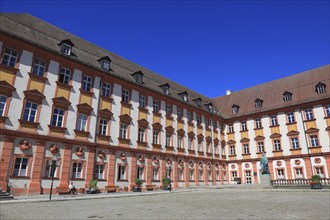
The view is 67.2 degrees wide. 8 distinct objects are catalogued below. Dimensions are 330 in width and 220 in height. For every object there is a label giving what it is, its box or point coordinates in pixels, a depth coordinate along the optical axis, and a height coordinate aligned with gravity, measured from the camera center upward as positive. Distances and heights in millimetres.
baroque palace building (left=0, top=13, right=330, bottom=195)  19219 +6266
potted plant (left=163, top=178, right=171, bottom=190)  27234 -264
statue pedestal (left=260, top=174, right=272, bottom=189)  26688 +142
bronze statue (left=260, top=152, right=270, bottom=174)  27594 +1771
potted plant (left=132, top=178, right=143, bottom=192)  24988 -469
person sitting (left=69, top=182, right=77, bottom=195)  19750 -716
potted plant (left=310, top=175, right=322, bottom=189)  23316 -112
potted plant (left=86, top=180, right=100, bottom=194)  21094 -632
